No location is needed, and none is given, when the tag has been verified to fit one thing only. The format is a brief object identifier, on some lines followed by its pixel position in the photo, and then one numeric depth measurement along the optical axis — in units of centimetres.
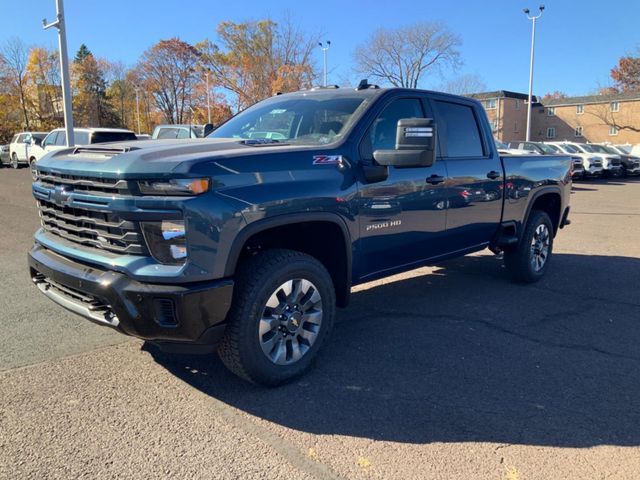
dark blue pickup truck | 292
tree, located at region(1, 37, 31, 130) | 5253
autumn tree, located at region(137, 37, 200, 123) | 5931
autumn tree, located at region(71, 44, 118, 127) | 6025
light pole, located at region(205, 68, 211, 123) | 5375
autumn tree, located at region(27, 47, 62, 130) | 5294
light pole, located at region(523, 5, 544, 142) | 3590
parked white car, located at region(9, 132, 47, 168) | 2335
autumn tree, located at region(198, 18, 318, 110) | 4391
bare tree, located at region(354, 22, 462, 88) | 4788
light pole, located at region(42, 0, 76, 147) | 1691
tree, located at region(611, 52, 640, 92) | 7181
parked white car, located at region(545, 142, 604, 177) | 2531
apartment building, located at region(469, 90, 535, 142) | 6362
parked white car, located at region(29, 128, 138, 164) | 1574
